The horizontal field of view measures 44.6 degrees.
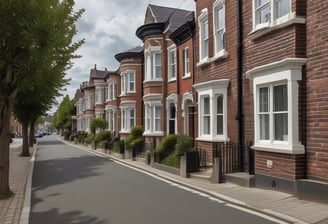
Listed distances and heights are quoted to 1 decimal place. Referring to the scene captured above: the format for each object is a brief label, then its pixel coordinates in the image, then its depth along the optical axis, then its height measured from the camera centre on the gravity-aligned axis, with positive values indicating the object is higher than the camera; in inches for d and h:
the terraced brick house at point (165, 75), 898.4 +126.5
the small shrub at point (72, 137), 2293.8 -65.4
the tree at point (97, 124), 1544.0 +7.1
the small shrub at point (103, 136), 1496.1 -38.2
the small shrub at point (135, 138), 1031.5 -32.8
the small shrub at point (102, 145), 1280.8 -64.7
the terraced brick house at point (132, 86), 1299.2 +129.7
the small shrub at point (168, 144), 767.7 -35.1
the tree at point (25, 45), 434.0 +92.9
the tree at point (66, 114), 3090.6 +95.8
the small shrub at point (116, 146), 1173.1 -61.6
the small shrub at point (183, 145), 671.8 -32.4
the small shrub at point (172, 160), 665.6 -59.3
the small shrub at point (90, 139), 1651.3 -55.2
